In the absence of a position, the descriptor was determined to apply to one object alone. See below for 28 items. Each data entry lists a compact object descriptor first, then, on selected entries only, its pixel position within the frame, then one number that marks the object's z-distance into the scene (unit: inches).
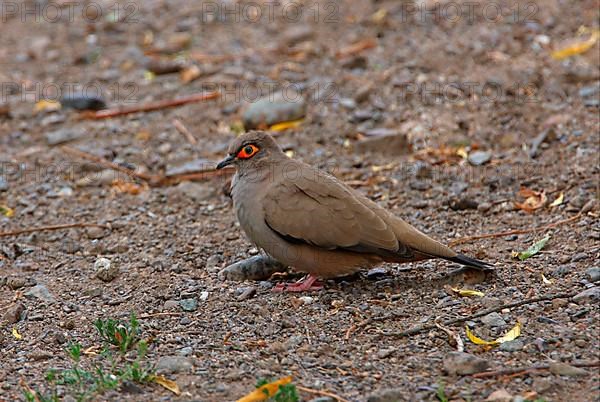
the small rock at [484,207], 528.1
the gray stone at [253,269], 465.1
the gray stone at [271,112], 655.1
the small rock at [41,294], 449.1
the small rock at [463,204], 530.0
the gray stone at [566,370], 337.7
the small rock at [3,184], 614.5
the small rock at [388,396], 330.6
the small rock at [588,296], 389.7
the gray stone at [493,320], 382.3
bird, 436.8
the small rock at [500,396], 326.0
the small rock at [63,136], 679.1
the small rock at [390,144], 612.4
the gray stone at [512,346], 362.6
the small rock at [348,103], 676.7
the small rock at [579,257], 437.4
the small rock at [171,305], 430.9
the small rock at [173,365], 362.3
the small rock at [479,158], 585.3
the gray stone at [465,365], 346.3
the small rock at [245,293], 435.5
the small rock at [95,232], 540.1
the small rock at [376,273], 462.9
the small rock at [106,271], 477.4
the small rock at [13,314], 428.1
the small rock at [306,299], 430.9
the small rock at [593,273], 409.6
